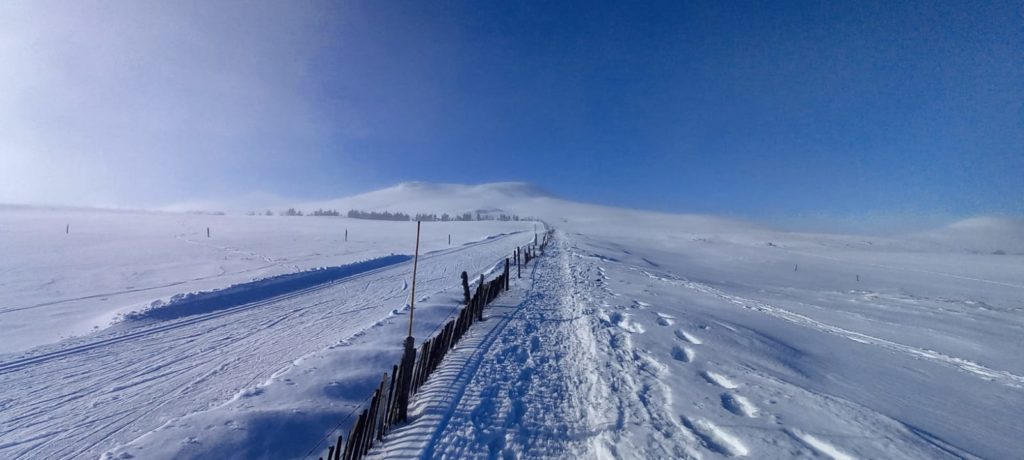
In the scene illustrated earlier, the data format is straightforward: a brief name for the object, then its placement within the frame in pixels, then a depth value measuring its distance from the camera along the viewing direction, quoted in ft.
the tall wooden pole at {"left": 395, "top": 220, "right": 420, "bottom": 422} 15.61
